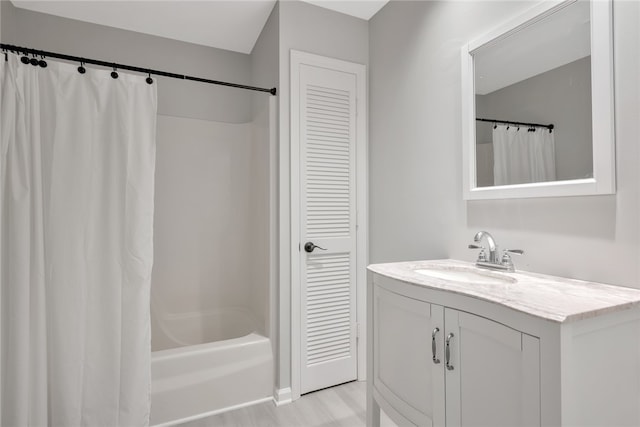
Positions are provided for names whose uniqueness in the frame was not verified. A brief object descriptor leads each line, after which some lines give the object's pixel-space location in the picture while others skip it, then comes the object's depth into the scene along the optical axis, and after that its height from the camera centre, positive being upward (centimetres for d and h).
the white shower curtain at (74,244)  149 -14
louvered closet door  212 -7
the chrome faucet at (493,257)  135 -18
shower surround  249 -13
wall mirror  110 +43
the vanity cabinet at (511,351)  81 -39
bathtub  183 -94
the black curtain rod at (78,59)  151 +75
